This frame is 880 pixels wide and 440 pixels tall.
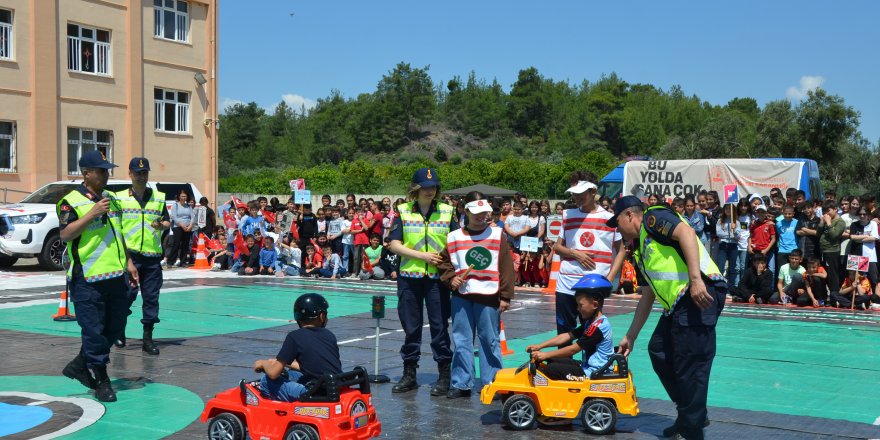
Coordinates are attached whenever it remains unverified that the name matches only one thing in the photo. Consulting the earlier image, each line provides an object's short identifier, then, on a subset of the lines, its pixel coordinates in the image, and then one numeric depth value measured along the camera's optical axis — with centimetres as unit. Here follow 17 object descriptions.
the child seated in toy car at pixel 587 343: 710
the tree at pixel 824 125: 5050
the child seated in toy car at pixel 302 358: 622
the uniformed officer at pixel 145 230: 1028
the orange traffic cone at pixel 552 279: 1861
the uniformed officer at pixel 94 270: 798
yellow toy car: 689
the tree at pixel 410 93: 9812
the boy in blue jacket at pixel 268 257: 2230
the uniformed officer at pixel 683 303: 622
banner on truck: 2395
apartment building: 3123
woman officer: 827
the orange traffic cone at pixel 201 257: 2396
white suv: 2123
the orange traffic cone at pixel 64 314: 1295
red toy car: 600
